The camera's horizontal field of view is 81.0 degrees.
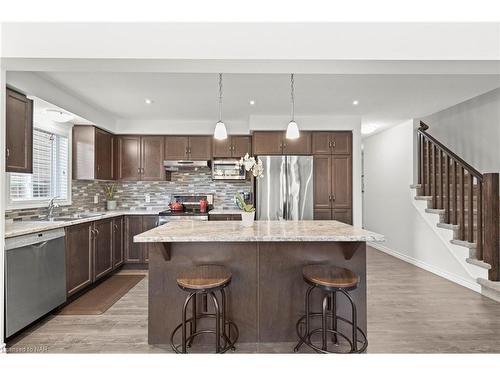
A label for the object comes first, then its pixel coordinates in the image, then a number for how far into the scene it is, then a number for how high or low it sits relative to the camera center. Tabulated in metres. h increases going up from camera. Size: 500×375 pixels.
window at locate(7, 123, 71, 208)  3.32 +0.18
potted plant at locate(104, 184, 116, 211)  5.12 -0.15
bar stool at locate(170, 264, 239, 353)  1.99 -0.73
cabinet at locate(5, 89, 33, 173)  2.65 +0.53
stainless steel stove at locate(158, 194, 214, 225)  4.62 -0.38
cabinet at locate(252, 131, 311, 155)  4.79 +0.71
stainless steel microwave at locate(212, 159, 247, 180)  5.07 +0.30
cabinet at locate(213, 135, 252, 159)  5.09 +0.71
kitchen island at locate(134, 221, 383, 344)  2.39 -0.75
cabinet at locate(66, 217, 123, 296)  3.26 -0.80
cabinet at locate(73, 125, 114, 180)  4.33 +0.54
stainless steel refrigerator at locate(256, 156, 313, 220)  4.62 -0.03
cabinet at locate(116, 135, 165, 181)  5.07 +0.55
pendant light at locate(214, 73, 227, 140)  2.95 +0.57
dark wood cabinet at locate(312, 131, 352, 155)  4.81 +0.73
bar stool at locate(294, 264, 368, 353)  2.00 -0.82
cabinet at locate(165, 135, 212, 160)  5.09 +0.70
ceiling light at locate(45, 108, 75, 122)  3.46 +0.91
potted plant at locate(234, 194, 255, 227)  2.58 -0.24
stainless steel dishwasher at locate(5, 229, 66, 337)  2.37 -0.79
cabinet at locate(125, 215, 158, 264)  4.66 -0.77
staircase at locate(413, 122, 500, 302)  3.36 -0.23
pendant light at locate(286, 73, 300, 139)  2.99 +0.58
